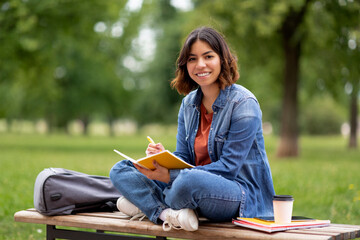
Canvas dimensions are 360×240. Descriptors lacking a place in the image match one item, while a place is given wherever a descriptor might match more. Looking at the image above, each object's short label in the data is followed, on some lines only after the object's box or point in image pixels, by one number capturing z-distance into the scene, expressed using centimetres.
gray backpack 686
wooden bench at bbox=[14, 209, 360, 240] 545
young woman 580
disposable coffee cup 577
